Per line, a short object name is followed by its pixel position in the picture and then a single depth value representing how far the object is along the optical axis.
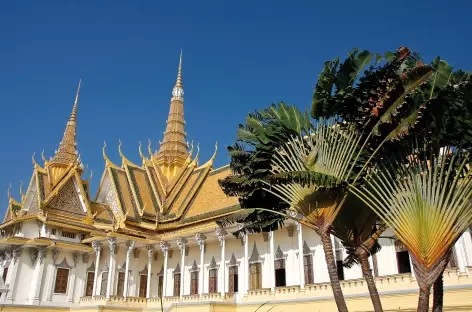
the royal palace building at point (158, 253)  16.06
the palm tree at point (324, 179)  7.47
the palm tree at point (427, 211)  6.21
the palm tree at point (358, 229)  8.20
